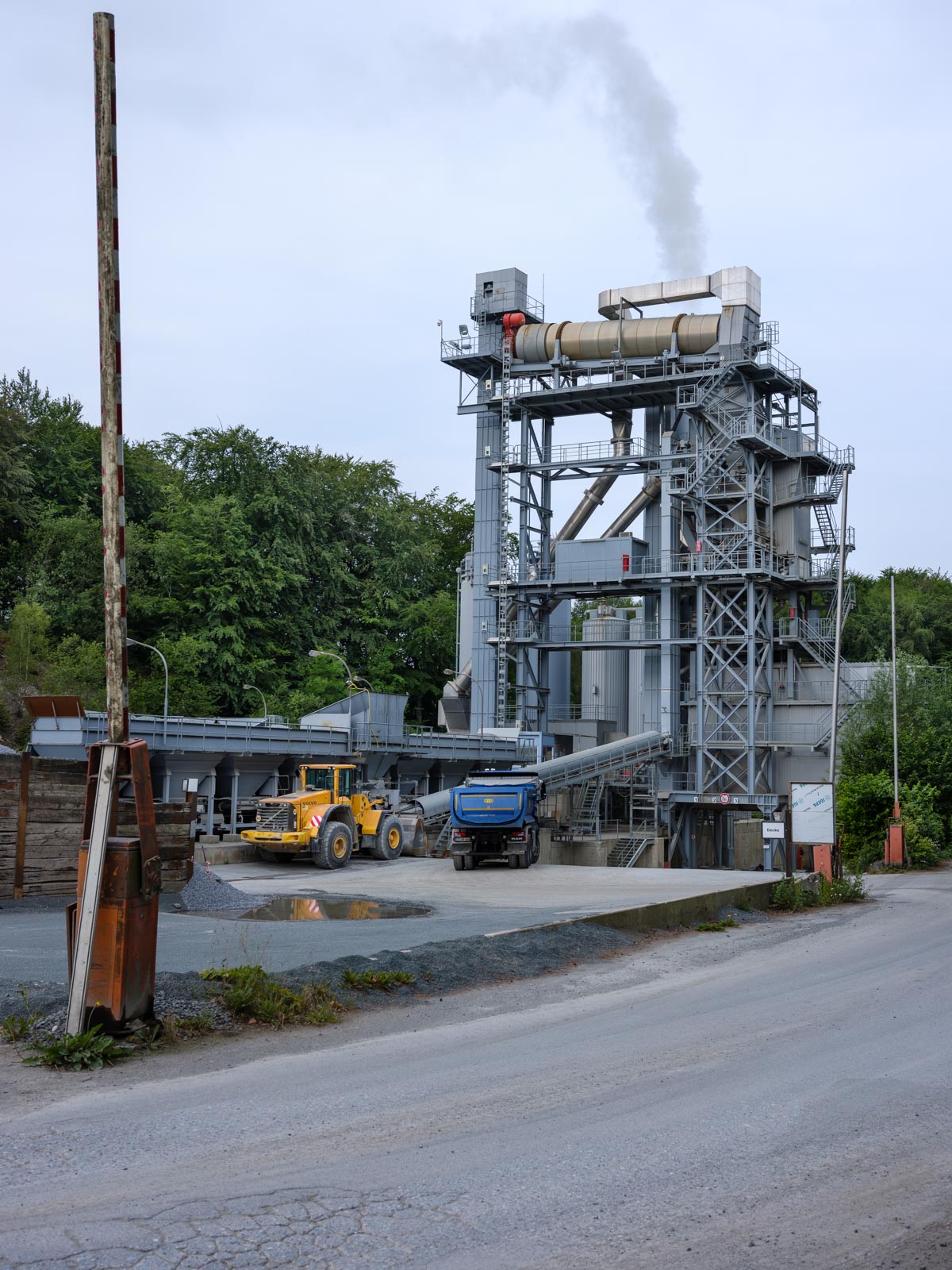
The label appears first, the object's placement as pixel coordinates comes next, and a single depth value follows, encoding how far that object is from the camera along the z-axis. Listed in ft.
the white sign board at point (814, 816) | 84.23
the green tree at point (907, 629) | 256.73
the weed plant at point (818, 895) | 74.28
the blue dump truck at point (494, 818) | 110.01
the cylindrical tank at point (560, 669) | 209.87
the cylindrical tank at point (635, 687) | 207.72
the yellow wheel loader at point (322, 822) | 104.17
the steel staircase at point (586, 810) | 162.90
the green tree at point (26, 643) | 173.58
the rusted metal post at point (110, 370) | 32.63
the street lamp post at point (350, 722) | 143.54
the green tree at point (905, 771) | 123.54
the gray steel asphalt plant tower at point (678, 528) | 185.78
